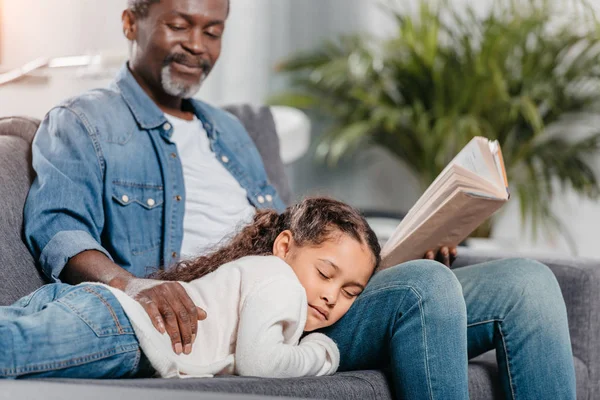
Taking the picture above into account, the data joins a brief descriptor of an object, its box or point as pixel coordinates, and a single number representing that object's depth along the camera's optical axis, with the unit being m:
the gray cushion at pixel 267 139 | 2.64
